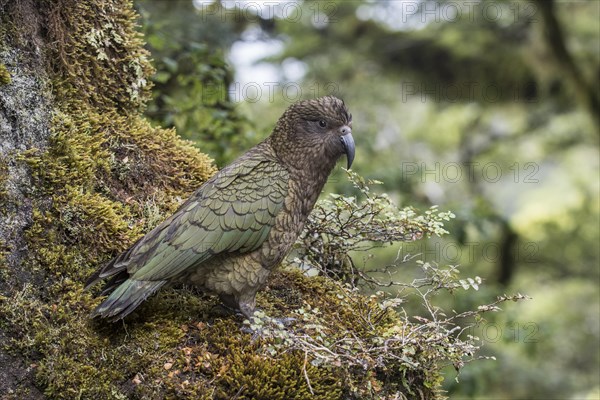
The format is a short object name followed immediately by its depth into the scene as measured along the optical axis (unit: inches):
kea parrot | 132.8
